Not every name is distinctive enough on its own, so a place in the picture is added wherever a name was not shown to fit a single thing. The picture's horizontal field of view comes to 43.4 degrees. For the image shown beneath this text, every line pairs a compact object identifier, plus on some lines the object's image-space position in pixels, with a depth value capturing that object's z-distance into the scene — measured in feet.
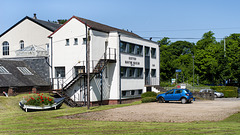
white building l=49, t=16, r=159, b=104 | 106.11
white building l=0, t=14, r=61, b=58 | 127.95
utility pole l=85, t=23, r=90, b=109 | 82.93
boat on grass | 77.51
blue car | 105.70
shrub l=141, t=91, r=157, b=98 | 119.61
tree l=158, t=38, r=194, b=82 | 224.12
